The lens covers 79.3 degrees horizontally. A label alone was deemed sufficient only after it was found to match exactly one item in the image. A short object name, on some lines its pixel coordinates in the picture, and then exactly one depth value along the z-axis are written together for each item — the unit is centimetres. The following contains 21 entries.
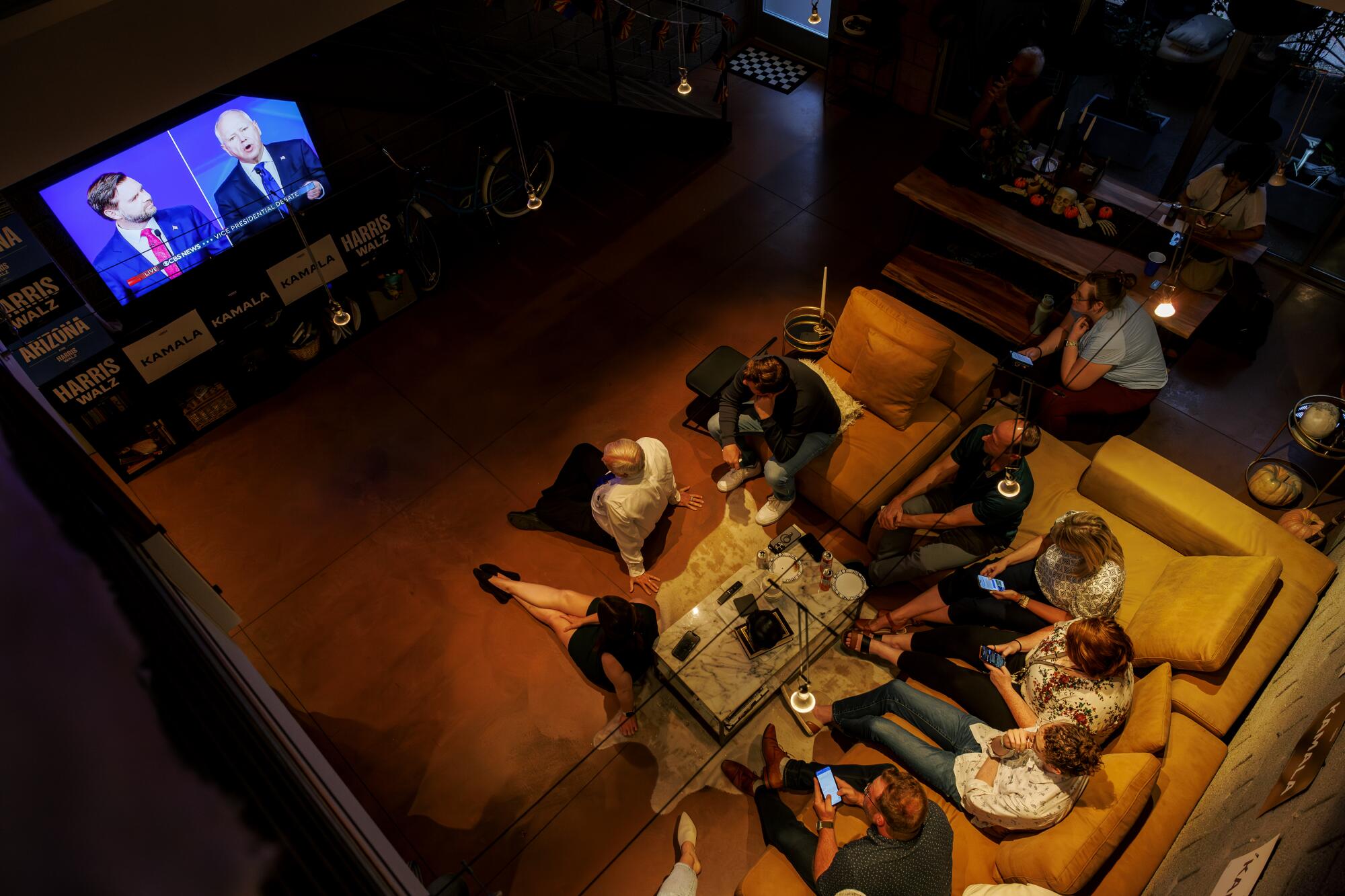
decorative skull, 549
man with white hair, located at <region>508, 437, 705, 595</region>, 442
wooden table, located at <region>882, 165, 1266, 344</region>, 521
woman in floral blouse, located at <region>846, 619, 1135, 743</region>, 326
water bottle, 524
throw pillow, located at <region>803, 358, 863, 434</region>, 484
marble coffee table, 396
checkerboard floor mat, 785
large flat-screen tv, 466
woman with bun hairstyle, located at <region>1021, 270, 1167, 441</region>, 450
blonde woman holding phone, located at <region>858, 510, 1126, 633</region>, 365
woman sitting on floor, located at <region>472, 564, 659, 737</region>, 385
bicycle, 590
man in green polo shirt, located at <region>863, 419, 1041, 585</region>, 405
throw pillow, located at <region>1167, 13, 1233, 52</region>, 596
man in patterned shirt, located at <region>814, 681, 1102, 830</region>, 300
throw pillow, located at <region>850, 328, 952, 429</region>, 460
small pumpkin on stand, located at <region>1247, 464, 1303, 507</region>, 482
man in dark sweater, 439
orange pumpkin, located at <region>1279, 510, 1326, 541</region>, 430
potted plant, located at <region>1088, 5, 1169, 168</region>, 620
